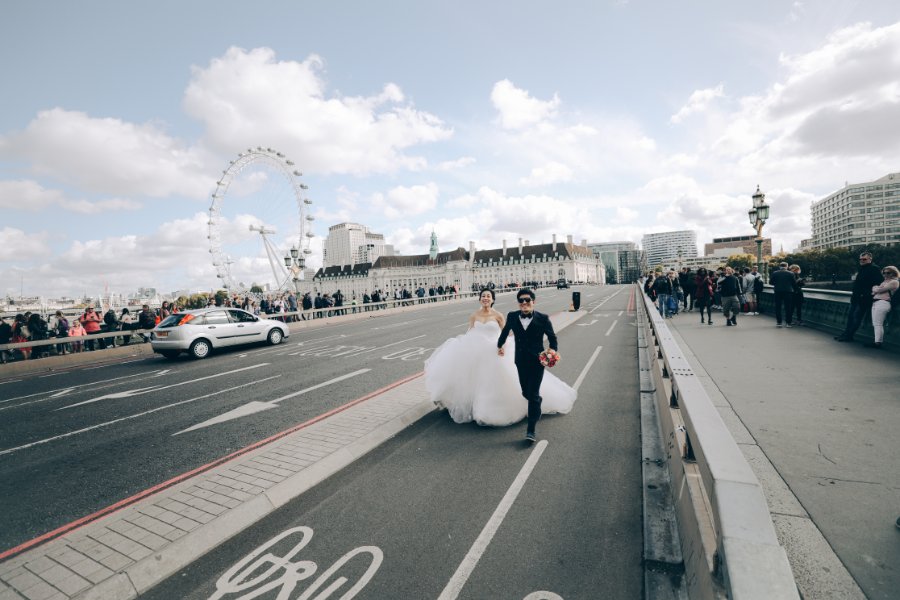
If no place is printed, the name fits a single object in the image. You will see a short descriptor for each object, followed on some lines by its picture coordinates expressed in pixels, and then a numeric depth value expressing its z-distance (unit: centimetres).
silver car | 1462
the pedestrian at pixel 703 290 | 1670
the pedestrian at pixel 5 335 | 1523
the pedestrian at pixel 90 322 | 1751
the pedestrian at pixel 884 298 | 926
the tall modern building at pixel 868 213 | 13425
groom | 582
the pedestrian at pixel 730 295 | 1508
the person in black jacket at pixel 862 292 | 972
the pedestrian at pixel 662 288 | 1795
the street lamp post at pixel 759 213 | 2150
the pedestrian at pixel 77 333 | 1711
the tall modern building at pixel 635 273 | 19319
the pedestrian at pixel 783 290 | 1355
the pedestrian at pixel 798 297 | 1444
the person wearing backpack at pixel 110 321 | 1895
